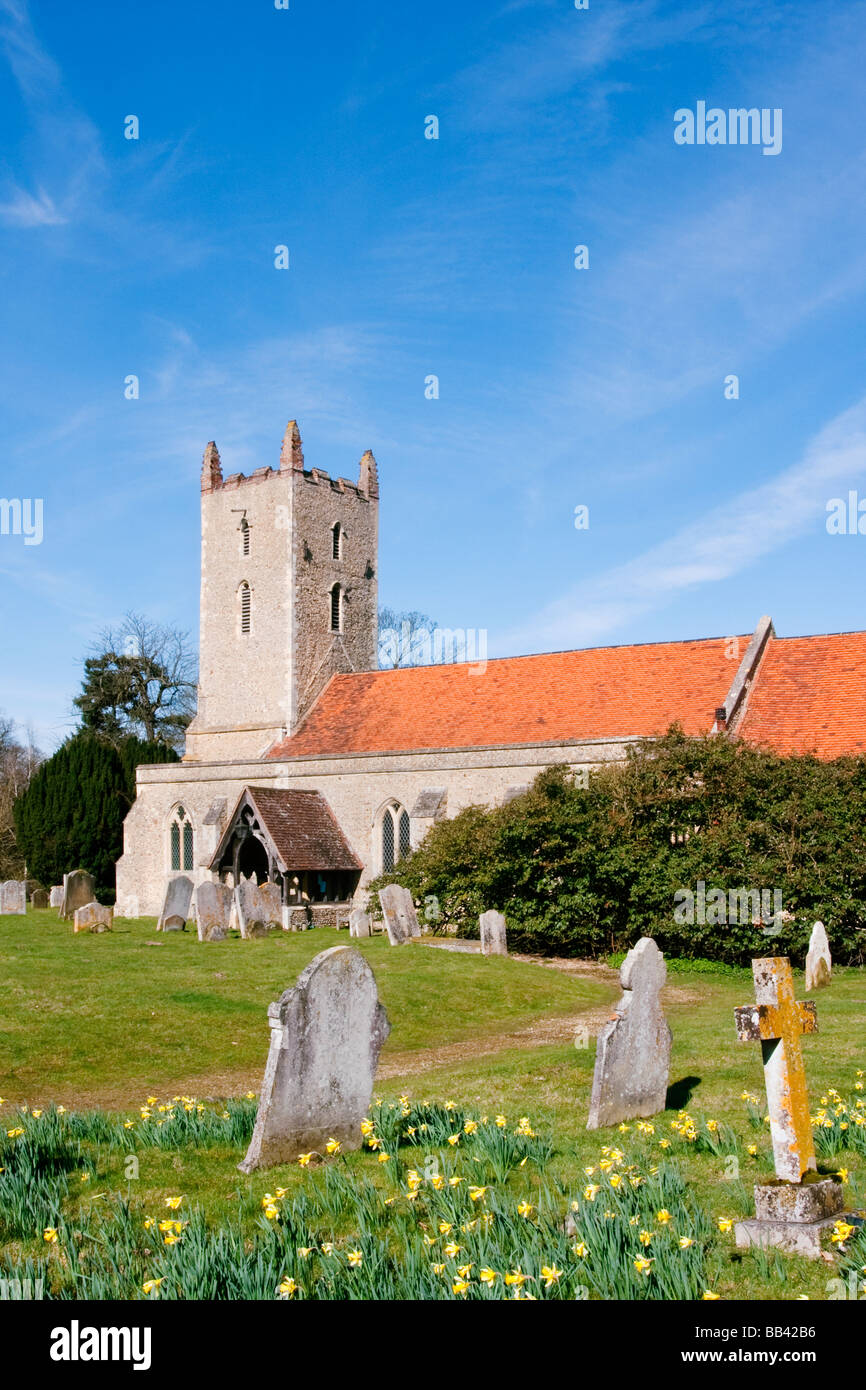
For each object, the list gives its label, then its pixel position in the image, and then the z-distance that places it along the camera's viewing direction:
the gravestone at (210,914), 20.80
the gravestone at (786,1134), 5.11
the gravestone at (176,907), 23.03
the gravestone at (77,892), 25.03
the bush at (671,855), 19.55
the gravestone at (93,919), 21.67
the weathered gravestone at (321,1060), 7.21
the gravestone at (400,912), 21.12
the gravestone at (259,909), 22.31
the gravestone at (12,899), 26.94
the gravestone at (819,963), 15.66
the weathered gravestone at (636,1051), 7.95
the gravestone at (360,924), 22.42
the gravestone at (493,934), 19.72
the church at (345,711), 25.81
